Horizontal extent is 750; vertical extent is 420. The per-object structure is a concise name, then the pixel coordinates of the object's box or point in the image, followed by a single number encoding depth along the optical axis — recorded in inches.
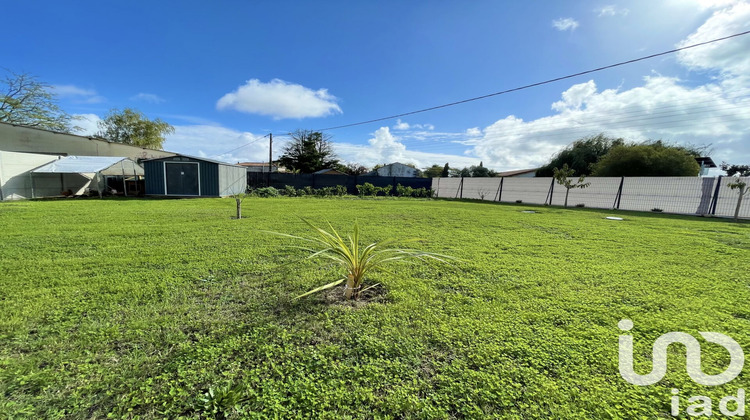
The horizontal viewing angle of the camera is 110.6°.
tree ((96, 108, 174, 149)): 930.7
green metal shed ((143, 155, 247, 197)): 468.8
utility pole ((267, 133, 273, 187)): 852.0
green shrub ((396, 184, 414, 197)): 628.0
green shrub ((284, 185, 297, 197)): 589.9
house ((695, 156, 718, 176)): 714.0
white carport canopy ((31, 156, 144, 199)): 428.8
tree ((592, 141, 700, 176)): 550.3
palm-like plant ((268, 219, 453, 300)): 88.2
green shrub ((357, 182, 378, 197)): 617.6
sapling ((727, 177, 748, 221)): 313.0
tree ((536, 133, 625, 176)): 817.5
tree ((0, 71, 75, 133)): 622.5
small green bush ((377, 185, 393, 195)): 629.3
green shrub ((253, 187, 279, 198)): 553.9
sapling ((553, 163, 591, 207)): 455.7
